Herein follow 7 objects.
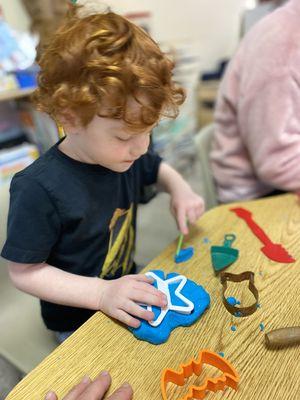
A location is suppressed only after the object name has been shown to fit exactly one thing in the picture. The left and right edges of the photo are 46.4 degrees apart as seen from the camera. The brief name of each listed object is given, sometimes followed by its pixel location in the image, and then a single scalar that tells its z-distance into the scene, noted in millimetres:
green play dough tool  627
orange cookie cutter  422
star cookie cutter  518
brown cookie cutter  528
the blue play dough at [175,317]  492
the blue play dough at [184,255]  659
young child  504
